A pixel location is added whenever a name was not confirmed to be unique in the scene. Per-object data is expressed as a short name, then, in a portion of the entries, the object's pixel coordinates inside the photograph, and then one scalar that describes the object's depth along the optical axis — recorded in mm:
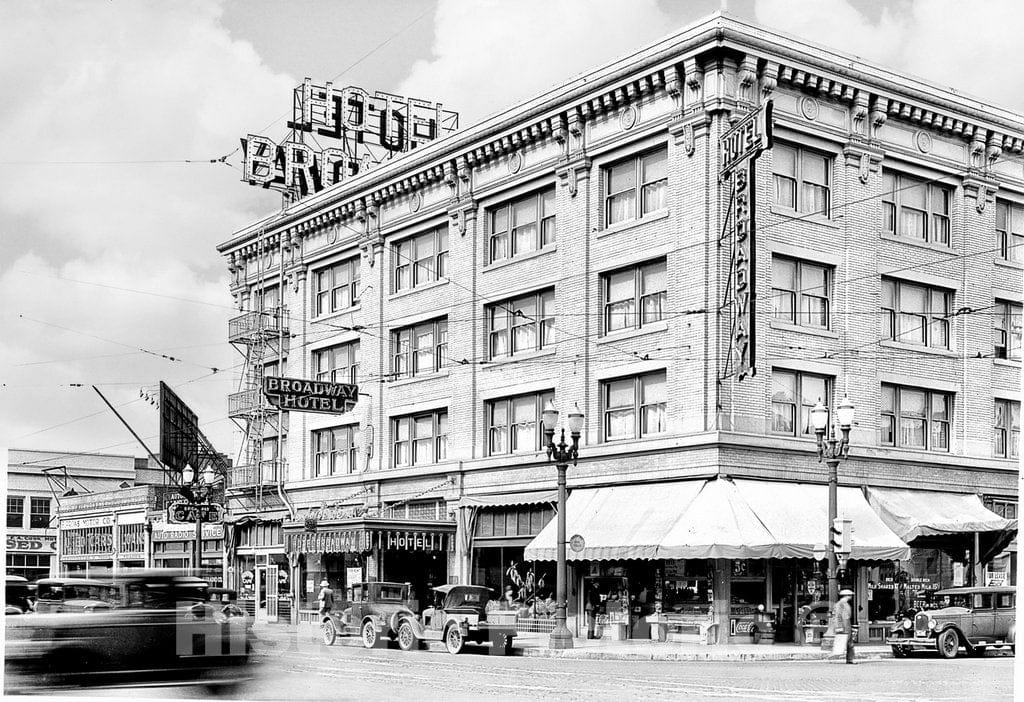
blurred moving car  16094
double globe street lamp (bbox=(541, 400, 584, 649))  26312
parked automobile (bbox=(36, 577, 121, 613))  16281
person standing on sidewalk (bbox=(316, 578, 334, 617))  29188
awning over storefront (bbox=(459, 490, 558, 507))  30562
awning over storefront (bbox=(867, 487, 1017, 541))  26745
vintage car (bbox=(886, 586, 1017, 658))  24500
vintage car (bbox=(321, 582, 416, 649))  27500
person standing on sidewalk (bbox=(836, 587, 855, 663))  23312
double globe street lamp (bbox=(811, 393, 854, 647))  24906
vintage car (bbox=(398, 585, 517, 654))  26078
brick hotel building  26906
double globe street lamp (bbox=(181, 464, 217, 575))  26219
